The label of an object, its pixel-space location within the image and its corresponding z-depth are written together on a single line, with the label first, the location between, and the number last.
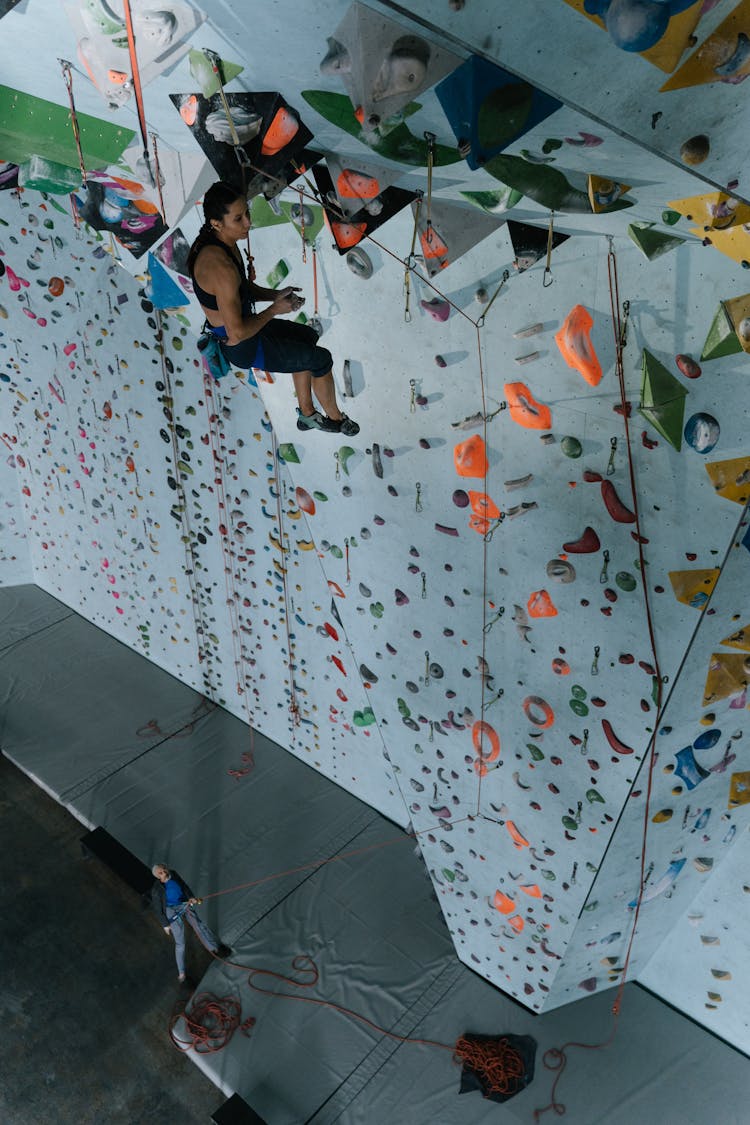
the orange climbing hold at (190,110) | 2.01
